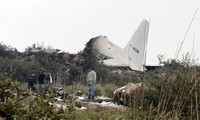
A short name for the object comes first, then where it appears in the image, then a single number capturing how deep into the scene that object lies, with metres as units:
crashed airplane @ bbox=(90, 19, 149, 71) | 36.63
